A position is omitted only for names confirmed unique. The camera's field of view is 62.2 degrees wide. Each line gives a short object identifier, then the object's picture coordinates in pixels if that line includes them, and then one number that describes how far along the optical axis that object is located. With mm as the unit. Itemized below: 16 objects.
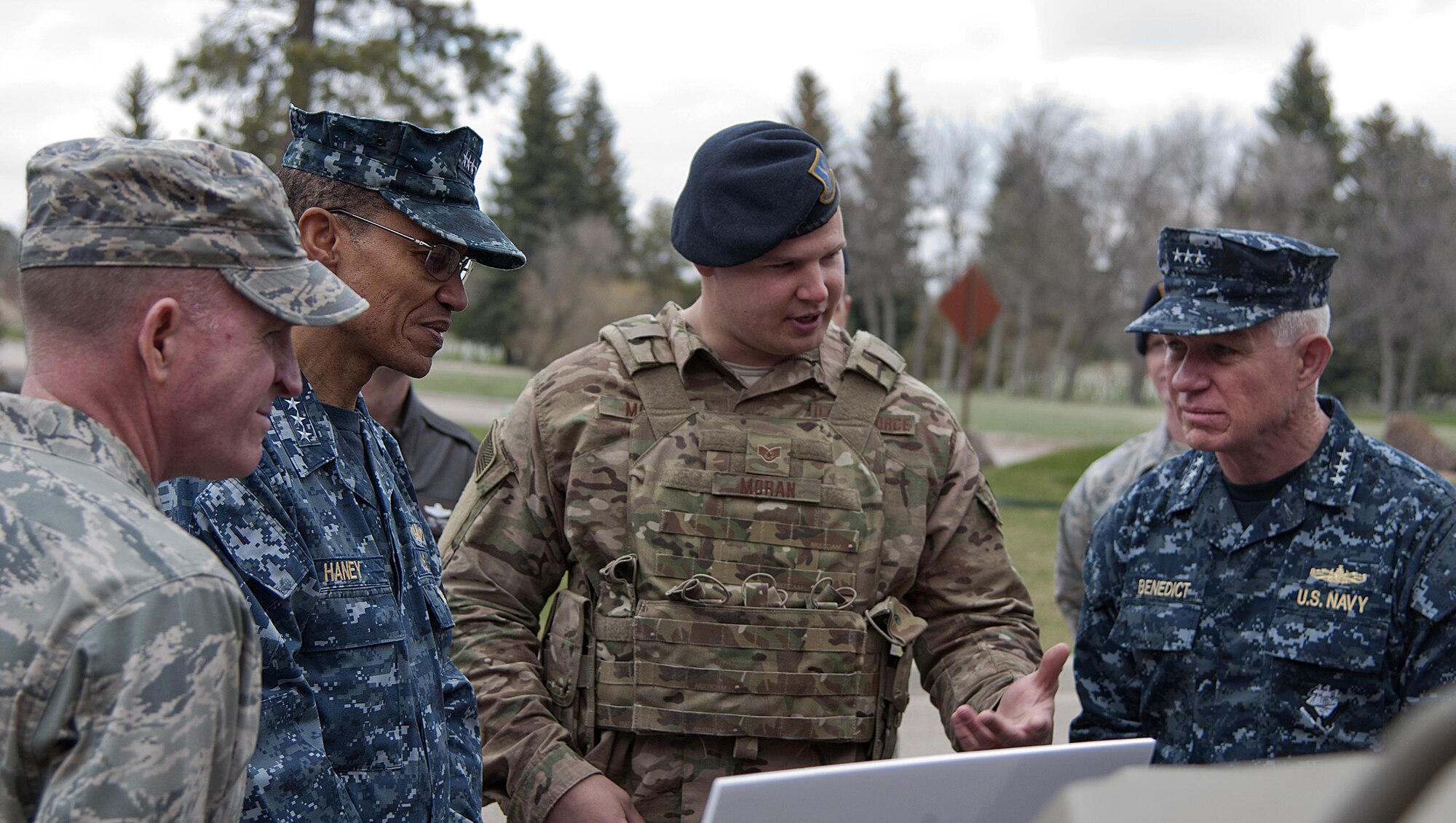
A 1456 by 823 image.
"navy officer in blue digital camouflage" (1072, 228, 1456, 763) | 2688
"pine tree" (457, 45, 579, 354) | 49219
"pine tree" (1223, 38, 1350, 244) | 44125
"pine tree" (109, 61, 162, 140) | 32219
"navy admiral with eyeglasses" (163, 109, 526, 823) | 1949
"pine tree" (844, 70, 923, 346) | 52375
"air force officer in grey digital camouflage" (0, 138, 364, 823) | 1306
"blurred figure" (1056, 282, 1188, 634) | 4676
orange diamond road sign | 16770
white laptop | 1455
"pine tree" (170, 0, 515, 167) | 15492
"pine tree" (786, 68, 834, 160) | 54688
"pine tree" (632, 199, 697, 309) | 52219
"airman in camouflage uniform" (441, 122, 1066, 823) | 2775
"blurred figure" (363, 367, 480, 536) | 4305
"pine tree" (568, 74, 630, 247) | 50500
